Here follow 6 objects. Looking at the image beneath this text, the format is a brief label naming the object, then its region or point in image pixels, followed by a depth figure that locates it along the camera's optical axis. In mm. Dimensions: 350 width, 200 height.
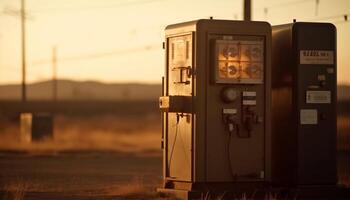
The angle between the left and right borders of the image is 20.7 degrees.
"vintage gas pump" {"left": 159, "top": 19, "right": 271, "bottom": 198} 16203
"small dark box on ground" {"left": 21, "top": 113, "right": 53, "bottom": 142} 41000
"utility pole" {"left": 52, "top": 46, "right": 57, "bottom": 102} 82744
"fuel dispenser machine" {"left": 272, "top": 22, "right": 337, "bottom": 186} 17078
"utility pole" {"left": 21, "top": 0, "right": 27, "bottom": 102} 55219
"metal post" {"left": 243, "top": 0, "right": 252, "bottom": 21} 19906
